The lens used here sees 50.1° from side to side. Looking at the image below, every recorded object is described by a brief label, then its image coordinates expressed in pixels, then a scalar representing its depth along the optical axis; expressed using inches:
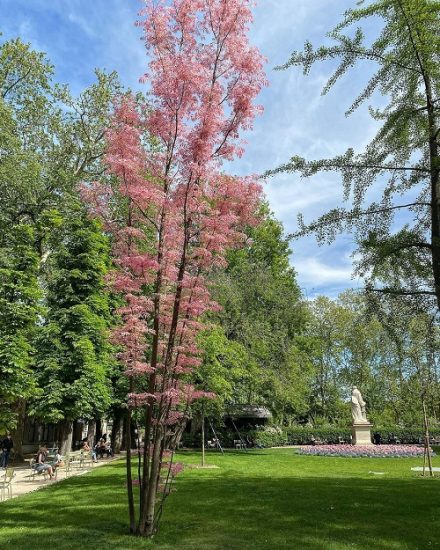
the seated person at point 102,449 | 1011.3
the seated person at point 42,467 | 629.0
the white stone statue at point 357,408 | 1240.2
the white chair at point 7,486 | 477.4
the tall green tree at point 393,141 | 277.1
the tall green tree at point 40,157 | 797.7
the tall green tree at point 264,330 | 1059.9
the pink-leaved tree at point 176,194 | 288.4
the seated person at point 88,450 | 828.6
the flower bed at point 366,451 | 1005.2
